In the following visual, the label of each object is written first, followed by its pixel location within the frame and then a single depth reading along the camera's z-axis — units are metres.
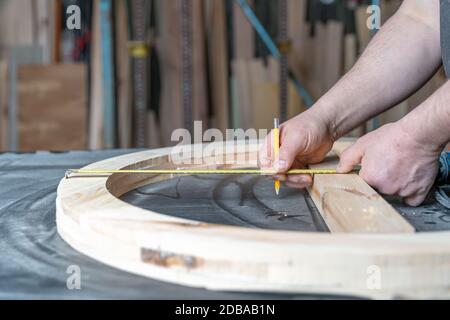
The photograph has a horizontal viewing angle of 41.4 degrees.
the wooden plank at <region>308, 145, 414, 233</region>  0.82
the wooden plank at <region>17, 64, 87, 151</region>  3.38
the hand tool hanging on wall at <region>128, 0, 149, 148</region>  3.21
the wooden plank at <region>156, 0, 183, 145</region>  3.55
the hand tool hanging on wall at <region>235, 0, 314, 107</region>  3.44
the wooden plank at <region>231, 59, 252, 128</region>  3.61
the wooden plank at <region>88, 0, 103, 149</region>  3.44
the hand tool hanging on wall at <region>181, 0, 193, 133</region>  3.28
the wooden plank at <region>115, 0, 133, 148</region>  3.47
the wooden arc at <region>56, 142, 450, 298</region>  0.68
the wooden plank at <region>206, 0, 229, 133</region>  3.59
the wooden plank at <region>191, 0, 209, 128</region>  3.51
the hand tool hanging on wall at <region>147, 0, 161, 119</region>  3.56
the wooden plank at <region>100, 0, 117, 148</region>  3.36
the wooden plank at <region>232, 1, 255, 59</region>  3.60
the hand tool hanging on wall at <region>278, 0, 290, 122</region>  3.25
